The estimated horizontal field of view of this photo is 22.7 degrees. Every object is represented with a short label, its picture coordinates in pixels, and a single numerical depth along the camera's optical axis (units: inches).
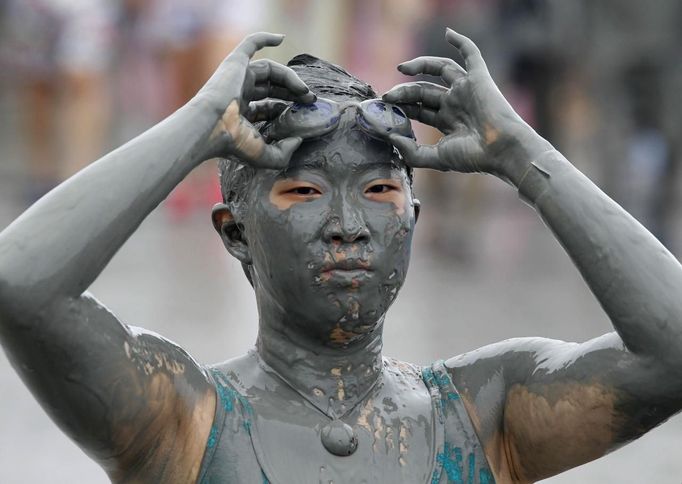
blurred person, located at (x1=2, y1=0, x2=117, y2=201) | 550.6
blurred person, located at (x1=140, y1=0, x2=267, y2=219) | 524.1
